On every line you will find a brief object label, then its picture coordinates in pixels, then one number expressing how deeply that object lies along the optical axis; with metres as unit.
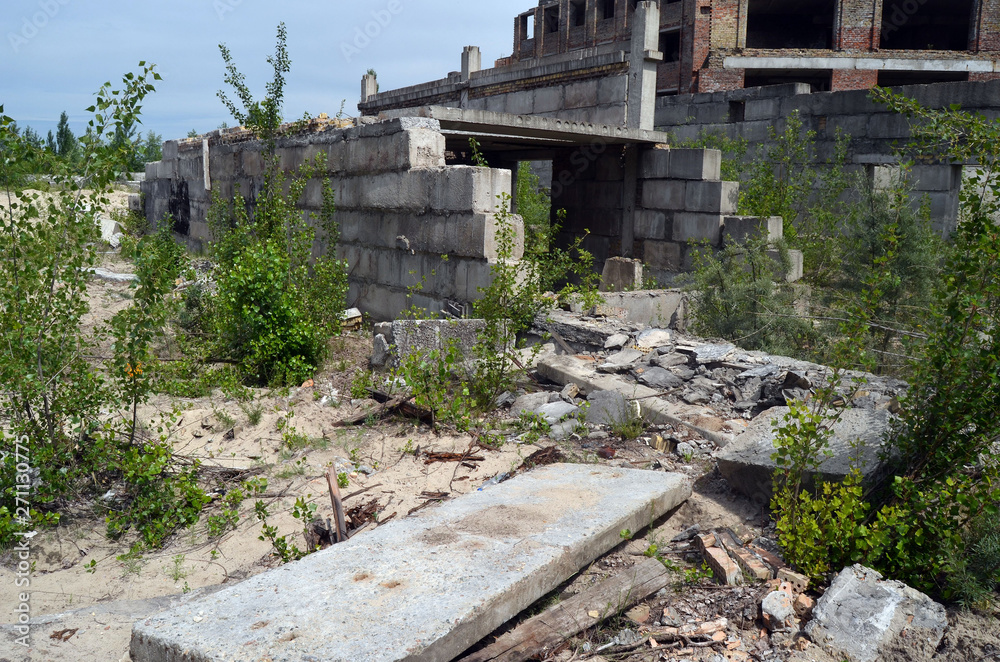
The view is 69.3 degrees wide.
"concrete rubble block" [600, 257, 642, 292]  8.80
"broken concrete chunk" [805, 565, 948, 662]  2.54
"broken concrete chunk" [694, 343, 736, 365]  5.37
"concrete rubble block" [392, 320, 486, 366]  5.62
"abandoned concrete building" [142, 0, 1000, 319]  6.62
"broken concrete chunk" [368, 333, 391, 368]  5.84
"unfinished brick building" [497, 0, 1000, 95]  18.91
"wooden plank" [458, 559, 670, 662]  2.47
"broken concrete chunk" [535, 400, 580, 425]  4.78
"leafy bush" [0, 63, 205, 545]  3.67
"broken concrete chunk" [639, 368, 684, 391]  5.18
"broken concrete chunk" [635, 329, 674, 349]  5.92
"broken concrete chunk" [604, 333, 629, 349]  5.90
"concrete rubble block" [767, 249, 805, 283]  7.50
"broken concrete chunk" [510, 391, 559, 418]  5.03
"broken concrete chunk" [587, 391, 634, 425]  4.70
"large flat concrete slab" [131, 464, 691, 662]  2.21
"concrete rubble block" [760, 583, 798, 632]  2.63
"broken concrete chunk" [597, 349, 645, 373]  5.45
